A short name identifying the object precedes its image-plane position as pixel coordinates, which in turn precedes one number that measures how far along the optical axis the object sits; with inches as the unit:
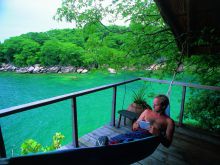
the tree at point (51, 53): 1035.9
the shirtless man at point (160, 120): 67.9
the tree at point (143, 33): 150.6
